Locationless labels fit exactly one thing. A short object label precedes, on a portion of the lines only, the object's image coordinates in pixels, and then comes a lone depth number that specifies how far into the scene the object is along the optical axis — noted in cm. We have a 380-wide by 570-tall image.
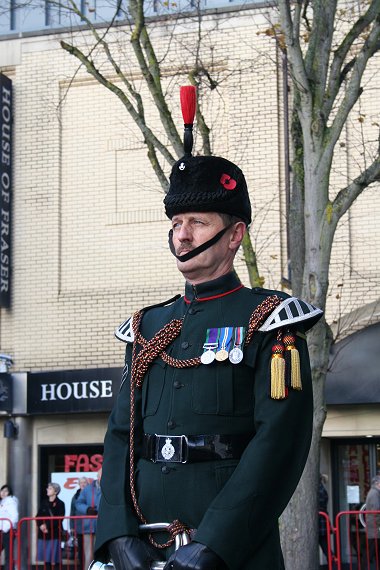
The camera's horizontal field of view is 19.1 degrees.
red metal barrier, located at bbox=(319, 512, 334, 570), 1292
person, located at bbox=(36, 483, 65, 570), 1459
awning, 1598
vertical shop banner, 1822
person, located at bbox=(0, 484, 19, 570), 1497
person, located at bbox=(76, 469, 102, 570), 1444
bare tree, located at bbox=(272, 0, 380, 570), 1040
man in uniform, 392
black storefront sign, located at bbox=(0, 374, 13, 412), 1780
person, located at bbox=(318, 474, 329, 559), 1396
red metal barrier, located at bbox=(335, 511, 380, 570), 1326
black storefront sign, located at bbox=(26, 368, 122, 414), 1733
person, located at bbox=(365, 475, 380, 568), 1332
